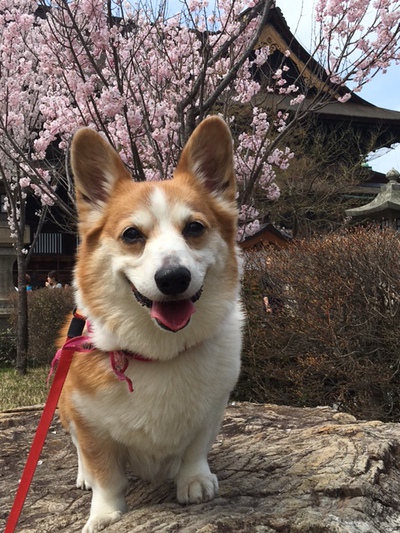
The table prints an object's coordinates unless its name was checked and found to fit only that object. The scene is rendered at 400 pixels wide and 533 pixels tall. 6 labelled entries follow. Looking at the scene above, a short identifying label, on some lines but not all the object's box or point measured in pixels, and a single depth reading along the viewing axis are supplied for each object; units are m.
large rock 1.90
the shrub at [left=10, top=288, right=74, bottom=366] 10.02
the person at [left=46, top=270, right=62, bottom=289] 11.69
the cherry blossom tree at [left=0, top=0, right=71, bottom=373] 7.24
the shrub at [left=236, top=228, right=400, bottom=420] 4.23
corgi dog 1.91
